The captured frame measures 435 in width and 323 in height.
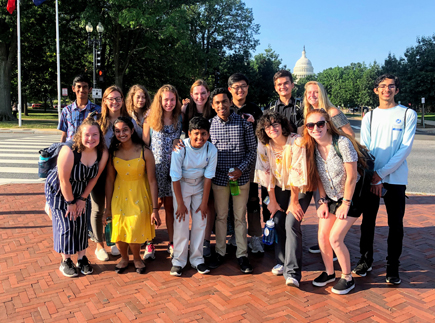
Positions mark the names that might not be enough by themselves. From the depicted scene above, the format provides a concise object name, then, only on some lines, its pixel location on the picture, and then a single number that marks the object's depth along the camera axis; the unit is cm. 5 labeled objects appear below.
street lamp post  1728
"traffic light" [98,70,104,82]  1769
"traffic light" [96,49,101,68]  1761
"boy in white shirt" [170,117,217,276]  357
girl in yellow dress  361
